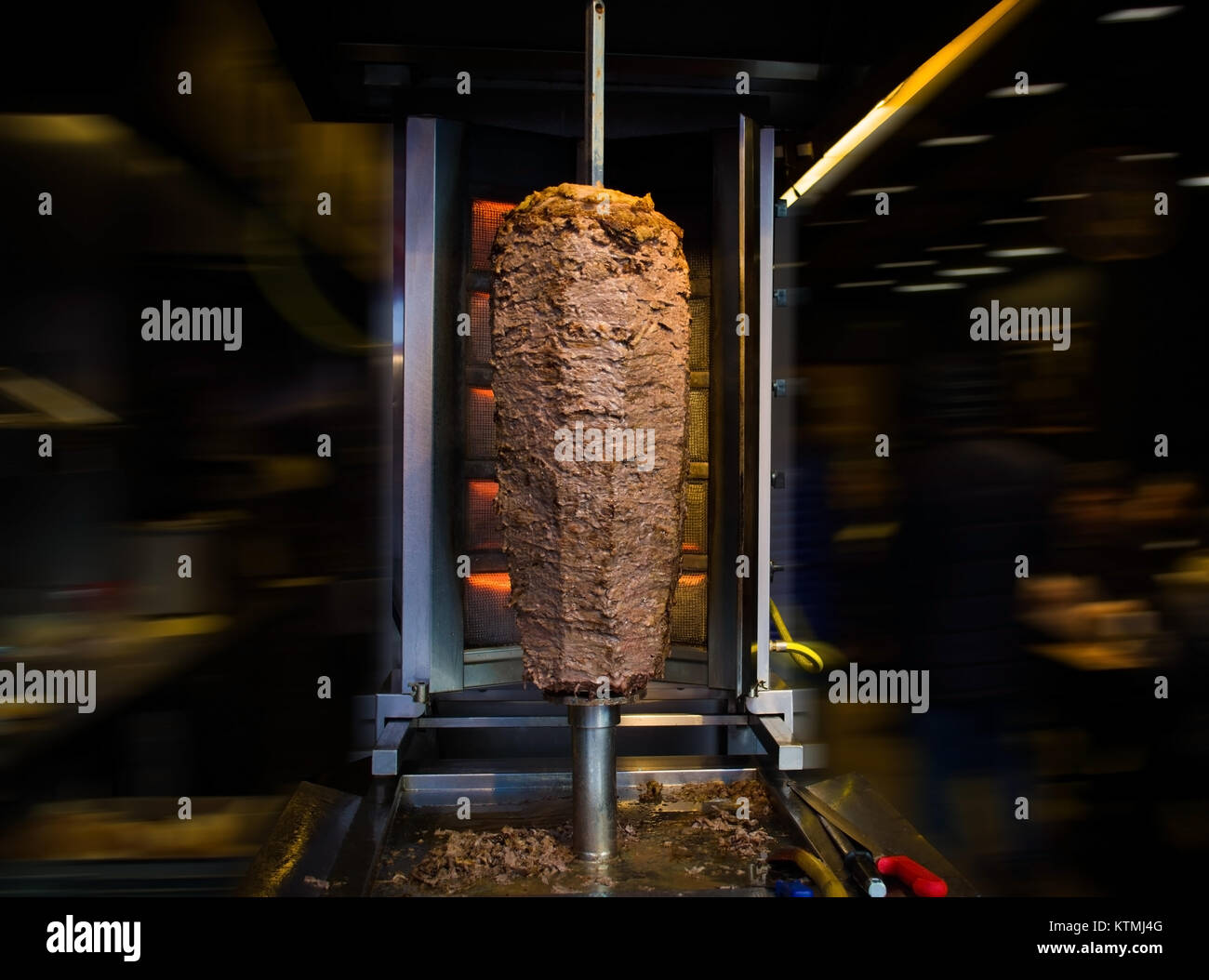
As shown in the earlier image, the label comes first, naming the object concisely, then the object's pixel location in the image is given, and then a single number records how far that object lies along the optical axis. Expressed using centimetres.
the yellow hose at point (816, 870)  140
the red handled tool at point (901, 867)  136
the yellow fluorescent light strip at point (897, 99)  174
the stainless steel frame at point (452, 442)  200
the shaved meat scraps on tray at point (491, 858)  150
